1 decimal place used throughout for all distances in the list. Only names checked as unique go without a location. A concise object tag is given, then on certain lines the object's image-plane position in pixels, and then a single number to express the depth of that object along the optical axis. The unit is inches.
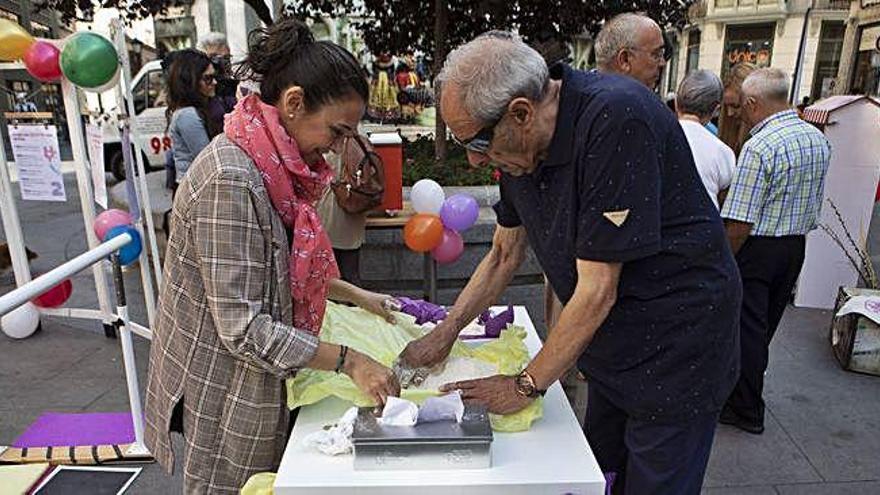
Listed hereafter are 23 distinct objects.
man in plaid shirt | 100.7
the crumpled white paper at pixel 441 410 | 48.5
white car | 338.6
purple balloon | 132.9
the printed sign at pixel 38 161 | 136.0
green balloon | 106.2
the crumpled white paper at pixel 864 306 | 129.6
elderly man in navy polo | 45.3
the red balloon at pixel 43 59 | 117.1
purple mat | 106.0
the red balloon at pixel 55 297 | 138.6
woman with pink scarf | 46.3
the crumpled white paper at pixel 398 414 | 47.8
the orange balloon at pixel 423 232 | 128.8
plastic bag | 54.4
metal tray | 45.8
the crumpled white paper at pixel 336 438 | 48.5
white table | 45.1
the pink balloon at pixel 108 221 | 124.2
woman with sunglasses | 140.9
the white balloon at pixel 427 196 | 134.0
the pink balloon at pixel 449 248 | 134.7
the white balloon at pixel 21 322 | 145.3
